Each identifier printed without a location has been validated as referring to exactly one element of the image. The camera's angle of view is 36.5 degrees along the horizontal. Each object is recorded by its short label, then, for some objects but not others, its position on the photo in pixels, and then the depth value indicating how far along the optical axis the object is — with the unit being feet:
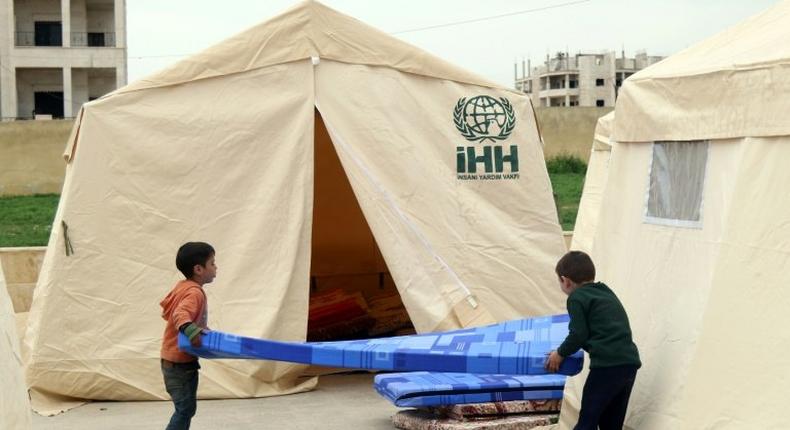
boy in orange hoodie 19.62
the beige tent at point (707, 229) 16.58
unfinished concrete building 225.76
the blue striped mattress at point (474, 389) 23.09
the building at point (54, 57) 133.28
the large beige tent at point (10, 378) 13.57
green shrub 98.02
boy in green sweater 17.49
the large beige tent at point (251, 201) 27.96
